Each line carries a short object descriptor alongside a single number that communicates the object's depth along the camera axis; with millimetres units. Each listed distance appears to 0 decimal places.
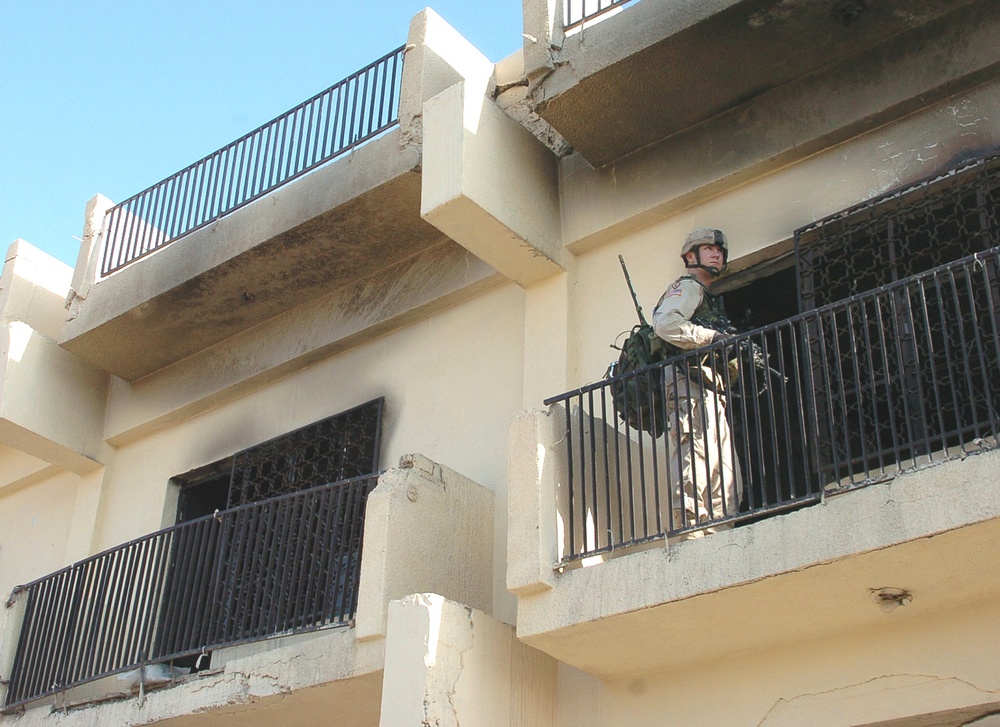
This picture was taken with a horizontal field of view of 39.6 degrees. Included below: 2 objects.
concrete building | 6418
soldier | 6766
